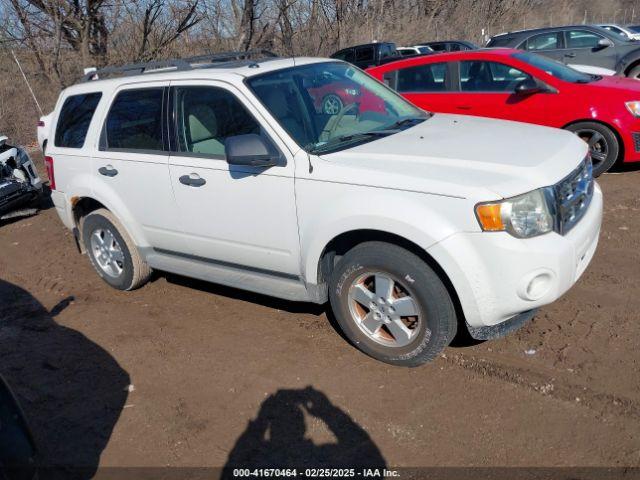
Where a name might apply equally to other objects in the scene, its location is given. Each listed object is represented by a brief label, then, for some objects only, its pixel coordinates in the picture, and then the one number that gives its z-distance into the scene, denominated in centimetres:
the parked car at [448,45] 1922
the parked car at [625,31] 1494
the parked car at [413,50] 1934
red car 688
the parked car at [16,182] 776
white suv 324
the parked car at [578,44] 1188
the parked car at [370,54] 1641
